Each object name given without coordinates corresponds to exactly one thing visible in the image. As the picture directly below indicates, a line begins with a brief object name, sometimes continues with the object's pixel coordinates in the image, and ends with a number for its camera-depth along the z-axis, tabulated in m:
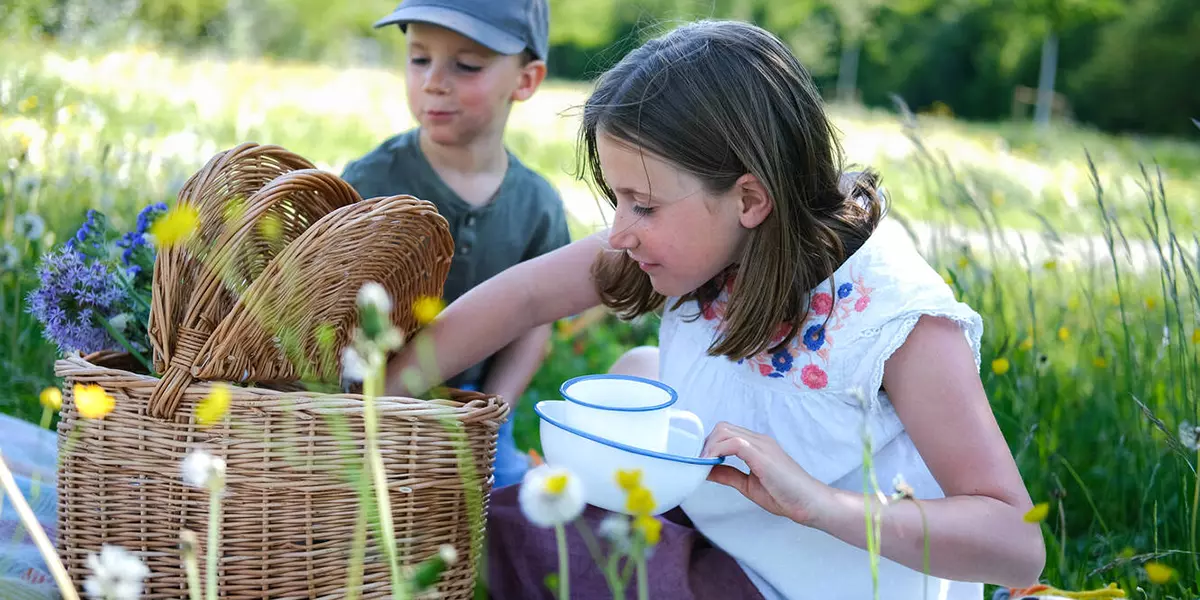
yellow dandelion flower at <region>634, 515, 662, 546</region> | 0.92
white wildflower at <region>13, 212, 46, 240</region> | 2.48
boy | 2.54
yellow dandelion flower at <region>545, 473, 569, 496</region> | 0.98
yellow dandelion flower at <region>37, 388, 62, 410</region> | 1.15
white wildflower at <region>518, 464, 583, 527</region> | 0.99
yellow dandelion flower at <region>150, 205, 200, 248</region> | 1.11
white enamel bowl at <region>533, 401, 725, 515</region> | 1.40
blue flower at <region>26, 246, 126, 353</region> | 1.77
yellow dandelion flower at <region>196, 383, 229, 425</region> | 1.14
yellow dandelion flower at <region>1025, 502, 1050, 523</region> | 1.14
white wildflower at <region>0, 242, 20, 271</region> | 2.55
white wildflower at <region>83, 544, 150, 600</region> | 0.94
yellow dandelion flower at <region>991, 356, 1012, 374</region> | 2.33
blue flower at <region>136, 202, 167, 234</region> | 1.90
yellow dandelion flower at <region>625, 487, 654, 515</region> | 0.94
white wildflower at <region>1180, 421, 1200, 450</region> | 1.54
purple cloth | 1.79
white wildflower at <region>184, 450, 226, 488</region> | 1.03
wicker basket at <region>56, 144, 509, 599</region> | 1.45
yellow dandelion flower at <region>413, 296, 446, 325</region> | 1.15
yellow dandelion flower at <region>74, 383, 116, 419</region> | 1.23
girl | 1.63
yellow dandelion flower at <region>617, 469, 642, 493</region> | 0.97
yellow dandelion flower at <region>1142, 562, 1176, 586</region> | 1.17
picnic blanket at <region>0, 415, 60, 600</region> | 1.61
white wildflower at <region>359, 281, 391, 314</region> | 0.97
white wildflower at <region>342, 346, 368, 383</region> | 1.00
